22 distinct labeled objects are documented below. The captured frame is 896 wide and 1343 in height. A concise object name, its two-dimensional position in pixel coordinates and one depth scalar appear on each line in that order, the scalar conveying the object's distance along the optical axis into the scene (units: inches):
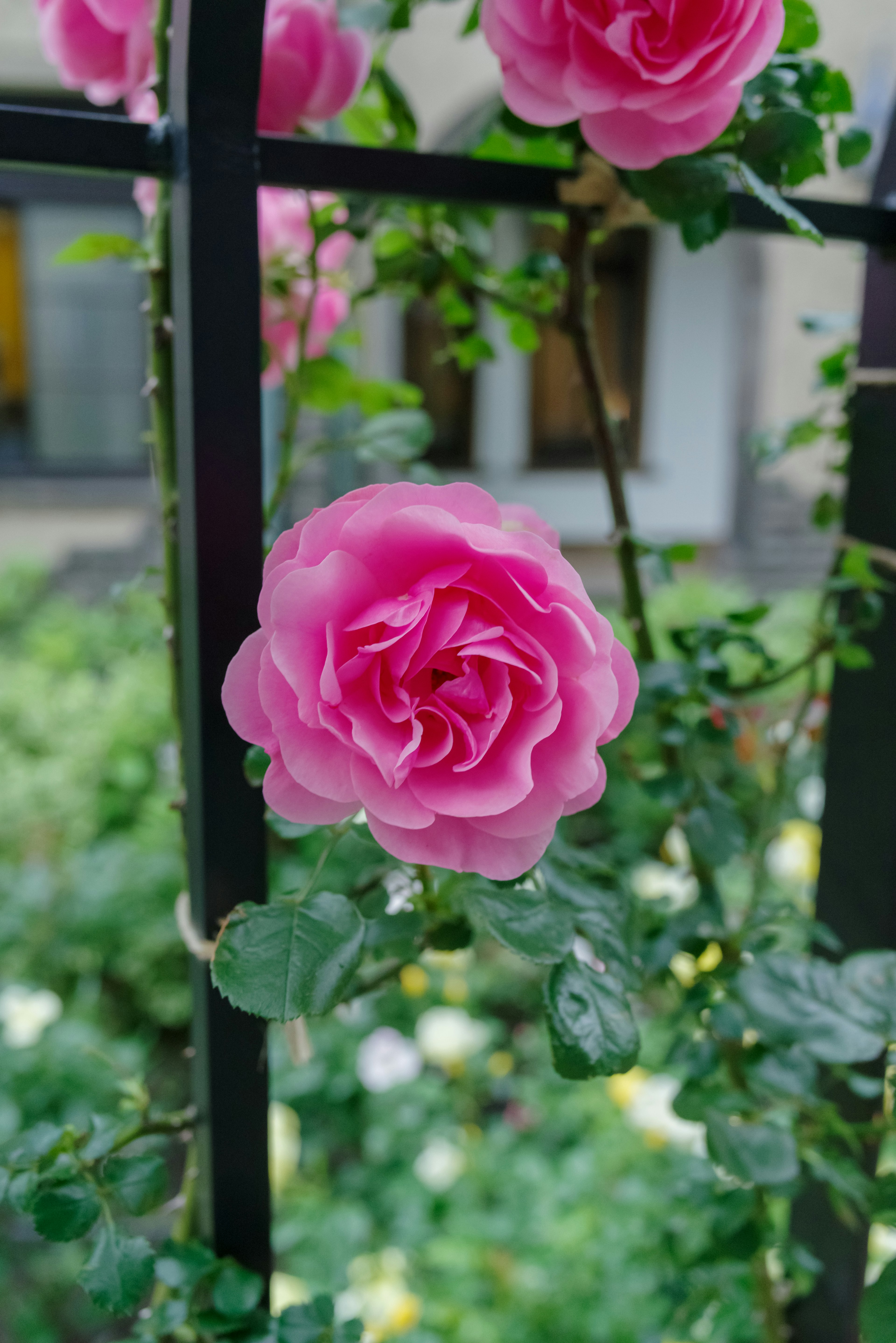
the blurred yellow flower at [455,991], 66.7
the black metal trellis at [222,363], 17.3
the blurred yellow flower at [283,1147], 49.0
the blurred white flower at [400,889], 19.4
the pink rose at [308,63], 20.2
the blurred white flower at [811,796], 69.0
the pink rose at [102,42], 20.2
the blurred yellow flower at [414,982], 64.3
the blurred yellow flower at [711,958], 26.2
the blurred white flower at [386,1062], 61.1
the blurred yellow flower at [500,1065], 65.5
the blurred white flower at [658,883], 65.8
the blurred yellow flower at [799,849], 65.6
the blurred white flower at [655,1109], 51.1
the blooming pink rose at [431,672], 13.1
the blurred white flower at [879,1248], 33.1
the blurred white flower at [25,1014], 57.0
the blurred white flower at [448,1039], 61.2
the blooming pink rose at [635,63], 16.6
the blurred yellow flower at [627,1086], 54.2
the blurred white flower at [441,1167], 54.9
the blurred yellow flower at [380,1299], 44.7
